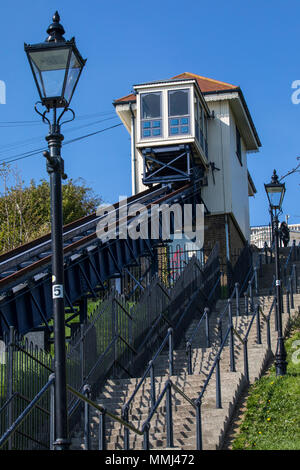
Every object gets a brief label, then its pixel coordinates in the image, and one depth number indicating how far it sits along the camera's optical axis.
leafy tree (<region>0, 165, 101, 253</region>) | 38.28
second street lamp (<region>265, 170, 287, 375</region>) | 18.73
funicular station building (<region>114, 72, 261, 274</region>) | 31.05
